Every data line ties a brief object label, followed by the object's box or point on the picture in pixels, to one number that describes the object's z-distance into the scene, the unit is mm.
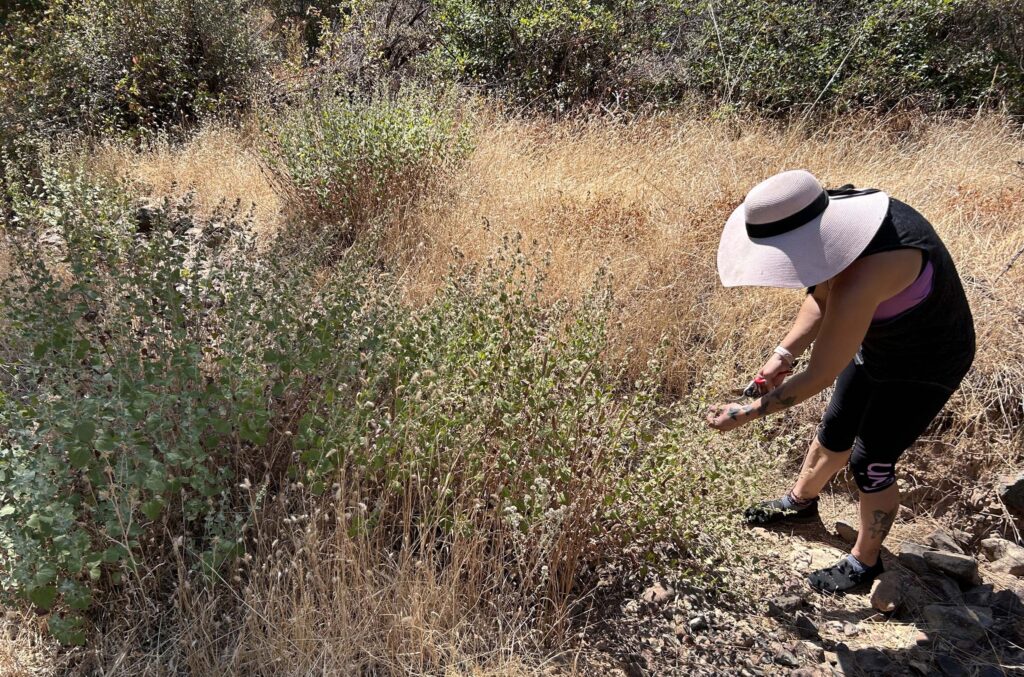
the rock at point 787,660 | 2305
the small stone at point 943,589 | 2688
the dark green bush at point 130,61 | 7266
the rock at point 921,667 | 2332
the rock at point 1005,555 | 2912
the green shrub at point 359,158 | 4707
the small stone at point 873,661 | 2334
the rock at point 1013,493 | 3078
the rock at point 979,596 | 2672
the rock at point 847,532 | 3014
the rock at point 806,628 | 2443
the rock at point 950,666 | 2336
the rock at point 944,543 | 2887
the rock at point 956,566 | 2742
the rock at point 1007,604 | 2648
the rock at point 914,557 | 2797
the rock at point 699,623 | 2350
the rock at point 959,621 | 2484
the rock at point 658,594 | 2414
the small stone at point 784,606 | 2516
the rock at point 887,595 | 2580
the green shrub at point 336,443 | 2025
